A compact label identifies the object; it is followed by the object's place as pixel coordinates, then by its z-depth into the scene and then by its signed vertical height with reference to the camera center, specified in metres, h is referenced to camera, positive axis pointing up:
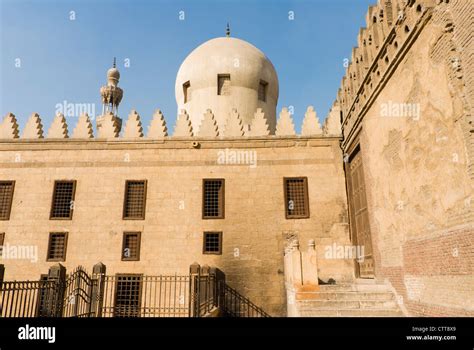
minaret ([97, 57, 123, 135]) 32.81 +15.38
